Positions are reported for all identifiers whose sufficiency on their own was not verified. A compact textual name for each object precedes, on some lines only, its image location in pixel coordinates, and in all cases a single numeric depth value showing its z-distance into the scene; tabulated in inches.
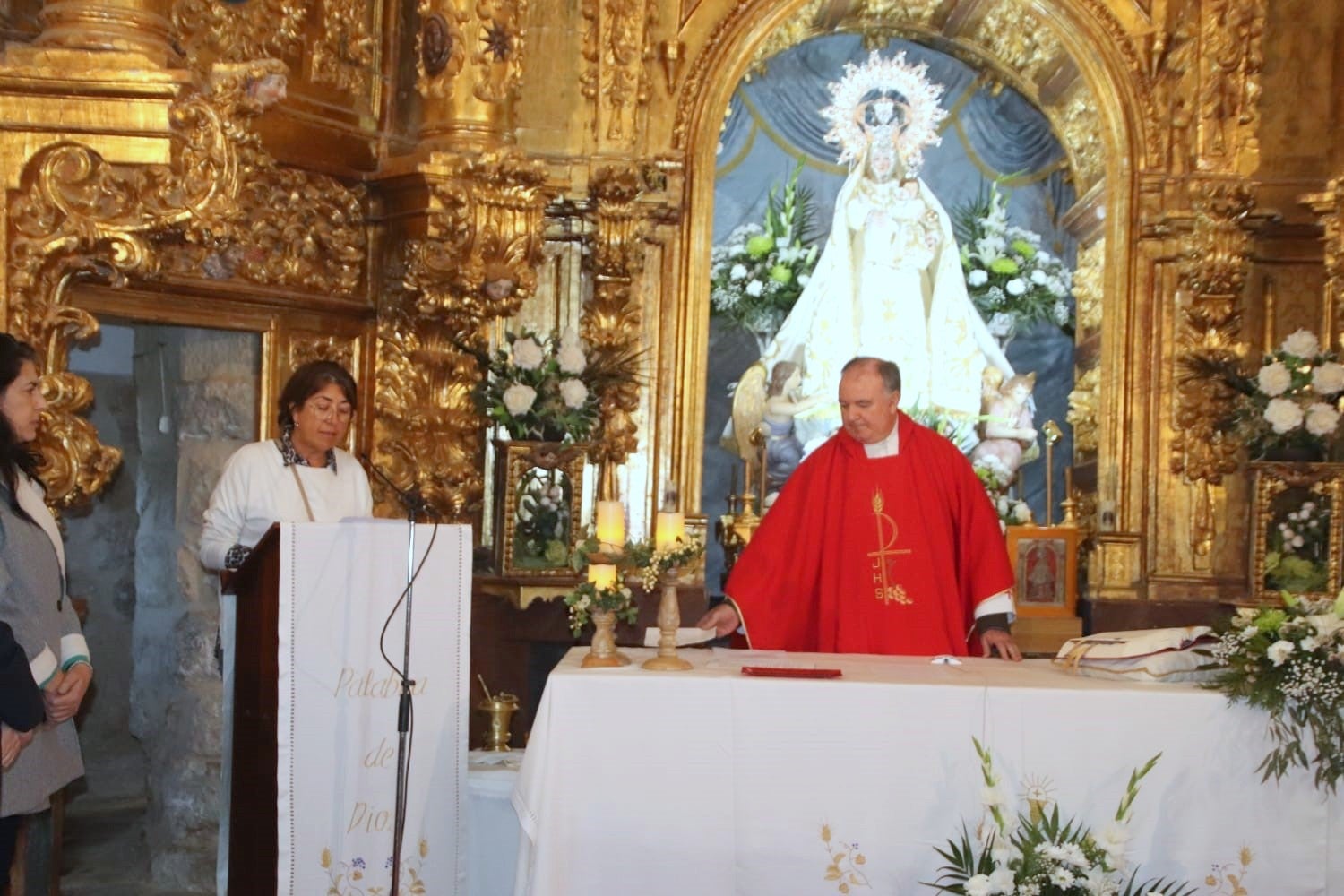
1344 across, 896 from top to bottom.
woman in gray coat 182.4
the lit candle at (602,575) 205.8
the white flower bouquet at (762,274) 399.5
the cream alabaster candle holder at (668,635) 196.4
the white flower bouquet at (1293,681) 181.6
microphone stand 186.9
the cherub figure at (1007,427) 383.6
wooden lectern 209.8
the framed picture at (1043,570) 363.6
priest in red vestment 256.8
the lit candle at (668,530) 209.2
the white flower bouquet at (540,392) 330.6
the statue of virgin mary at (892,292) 392.8
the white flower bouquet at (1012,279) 403.2
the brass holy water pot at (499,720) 262.7
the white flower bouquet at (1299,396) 329.7
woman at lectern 227.6
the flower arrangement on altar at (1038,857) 166.2
